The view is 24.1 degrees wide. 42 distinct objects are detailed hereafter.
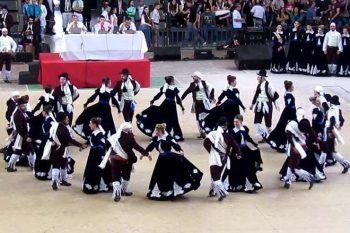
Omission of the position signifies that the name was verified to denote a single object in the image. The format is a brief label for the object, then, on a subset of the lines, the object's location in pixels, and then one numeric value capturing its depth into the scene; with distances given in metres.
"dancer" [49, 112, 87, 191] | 14.80
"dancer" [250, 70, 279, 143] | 17.98
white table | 24.52
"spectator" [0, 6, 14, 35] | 28.51
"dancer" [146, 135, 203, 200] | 14.21
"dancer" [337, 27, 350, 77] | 26.48
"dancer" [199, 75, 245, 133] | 17.91
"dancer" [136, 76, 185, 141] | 18.12
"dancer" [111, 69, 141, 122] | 18.33
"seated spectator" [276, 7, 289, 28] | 30.50
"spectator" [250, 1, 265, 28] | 30.98
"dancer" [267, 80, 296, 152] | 17.38
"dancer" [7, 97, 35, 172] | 16.03
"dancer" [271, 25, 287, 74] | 26.78
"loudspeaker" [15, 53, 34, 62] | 28.86
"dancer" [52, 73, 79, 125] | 17.62
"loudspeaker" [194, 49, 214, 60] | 30.16
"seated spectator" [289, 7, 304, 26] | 30.74
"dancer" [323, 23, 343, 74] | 26.42
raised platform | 24.42
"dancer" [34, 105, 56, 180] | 15.57
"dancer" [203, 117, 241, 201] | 14.29
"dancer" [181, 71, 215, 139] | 18.39
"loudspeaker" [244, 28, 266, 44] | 29.66
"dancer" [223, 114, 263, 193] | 14.80
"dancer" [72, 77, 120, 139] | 17.84
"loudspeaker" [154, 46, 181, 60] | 29.86
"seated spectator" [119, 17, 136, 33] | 25.78
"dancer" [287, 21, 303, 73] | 26.84
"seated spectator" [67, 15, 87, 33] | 24.89
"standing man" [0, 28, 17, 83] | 25.39
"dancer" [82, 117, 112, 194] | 14.59
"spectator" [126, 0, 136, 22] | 30.16
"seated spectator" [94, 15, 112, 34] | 26.33
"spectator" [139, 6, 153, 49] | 29.84
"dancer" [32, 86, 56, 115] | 17.25
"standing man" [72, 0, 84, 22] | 29.25
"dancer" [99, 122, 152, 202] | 14.16
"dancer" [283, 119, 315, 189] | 14.89
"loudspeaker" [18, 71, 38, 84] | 25.25
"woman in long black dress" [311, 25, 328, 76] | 26.55
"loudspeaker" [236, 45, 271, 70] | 27.75
